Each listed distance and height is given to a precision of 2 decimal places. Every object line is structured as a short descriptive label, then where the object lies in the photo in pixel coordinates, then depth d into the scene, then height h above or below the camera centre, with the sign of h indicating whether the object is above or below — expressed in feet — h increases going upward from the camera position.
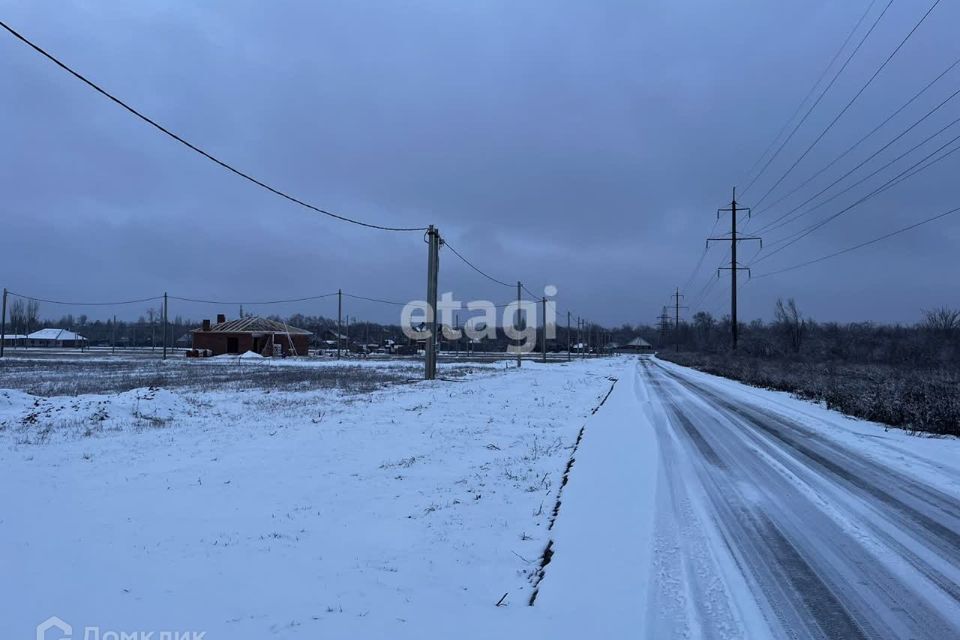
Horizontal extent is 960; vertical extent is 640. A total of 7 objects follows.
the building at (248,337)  224.94 +0.71
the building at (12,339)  427.82 -3.56
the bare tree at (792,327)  185.18 +7.22
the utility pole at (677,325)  364.69 +14.06
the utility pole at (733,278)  143.64 +18.14
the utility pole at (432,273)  81.66 +10.42
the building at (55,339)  426.92 -2.66
